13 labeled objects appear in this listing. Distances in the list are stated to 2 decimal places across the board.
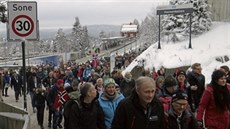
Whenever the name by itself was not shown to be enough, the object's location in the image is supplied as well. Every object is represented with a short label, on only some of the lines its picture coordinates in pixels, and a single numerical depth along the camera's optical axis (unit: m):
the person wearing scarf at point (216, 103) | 6.78
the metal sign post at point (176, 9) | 32.22
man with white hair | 4.70
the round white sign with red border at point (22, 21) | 8.75
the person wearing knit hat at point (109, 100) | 6.88
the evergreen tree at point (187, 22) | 35.97
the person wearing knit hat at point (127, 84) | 10.63
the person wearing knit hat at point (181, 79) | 8.98
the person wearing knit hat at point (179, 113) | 5.26
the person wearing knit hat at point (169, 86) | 6.55
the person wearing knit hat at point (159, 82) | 8.53
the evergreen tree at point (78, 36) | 119.88
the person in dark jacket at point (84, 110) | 6.33
